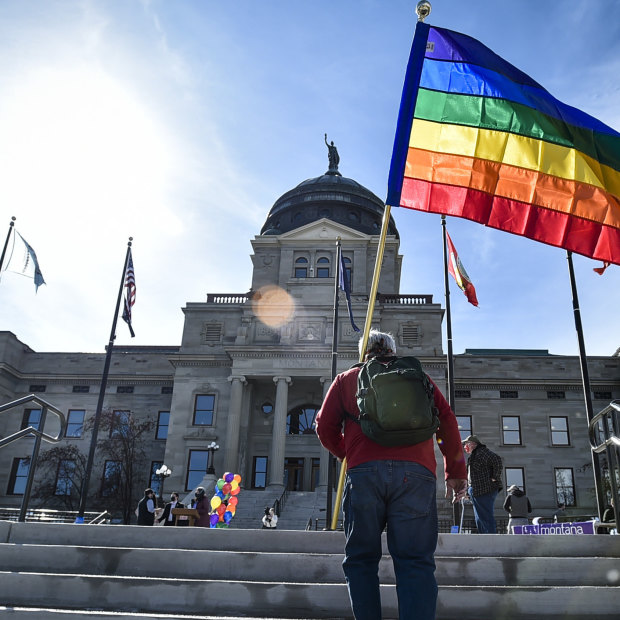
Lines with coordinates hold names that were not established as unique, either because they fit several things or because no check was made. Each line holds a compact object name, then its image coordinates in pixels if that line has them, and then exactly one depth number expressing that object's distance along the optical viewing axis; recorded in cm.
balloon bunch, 2017
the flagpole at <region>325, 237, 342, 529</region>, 1681
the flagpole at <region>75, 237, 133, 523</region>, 2317
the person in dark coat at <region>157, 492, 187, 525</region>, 1692
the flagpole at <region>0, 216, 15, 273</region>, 2266
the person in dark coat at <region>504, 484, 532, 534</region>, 1379
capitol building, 3656
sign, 1325
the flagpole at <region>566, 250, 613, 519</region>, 1203
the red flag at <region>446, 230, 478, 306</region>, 1969
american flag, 2489
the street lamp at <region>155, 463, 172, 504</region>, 3518
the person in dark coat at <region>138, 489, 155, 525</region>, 1542
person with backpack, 366
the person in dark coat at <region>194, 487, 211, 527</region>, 1598
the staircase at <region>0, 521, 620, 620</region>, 472
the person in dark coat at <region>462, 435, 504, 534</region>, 1040
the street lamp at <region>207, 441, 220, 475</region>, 3033
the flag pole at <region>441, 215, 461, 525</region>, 1987
